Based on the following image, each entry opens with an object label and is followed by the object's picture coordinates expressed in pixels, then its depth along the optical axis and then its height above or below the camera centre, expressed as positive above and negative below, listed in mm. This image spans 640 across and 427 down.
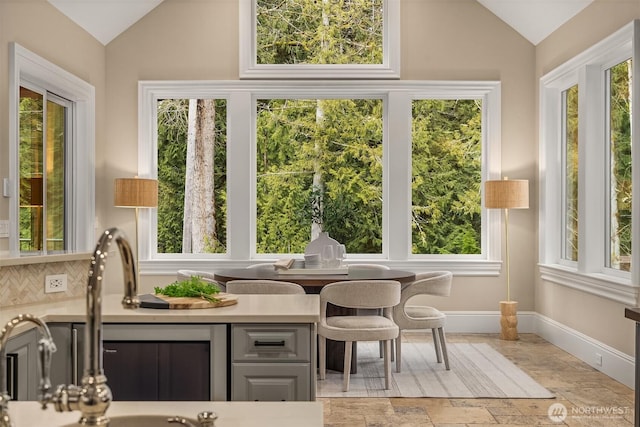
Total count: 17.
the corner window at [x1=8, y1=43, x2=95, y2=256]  5012 +551
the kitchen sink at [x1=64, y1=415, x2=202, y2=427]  1496 -438
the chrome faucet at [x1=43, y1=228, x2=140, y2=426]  1081 -238
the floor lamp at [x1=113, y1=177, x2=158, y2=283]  6422 +263
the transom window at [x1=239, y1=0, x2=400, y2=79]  6910 +1855
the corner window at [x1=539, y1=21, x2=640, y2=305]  5066 +410
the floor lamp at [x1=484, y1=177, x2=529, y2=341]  6445 +177
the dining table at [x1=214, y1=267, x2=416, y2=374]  4871 -429
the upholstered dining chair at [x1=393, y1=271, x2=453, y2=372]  5125 -707
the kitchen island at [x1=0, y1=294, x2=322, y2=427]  2688 -471
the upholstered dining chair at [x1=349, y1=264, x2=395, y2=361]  6102 -423
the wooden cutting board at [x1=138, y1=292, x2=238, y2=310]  2811 -342
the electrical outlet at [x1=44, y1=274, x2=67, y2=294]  3070 -283
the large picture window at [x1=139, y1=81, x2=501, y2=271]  6973 +500
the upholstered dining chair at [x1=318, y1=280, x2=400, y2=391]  4582 -583
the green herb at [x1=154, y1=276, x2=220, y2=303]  3012 -308
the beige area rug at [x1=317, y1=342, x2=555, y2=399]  4559 -1147
